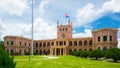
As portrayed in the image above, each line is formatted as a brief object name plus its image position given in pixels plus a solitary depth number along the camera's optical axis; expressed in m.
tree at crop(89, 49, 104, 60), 22.97
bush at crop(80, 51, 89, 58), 25.95
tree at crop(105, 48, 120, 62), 19.75
